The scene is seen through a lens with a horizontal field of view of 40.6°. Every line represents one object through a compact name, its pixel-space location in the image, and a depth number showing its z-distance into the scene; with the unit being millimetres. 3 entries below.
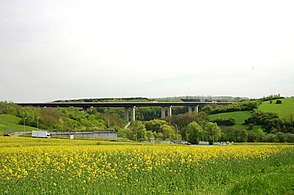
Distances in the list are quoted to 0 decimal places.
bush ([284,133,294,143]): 63250
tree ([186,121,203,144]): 75312
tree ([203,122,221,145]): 74750
